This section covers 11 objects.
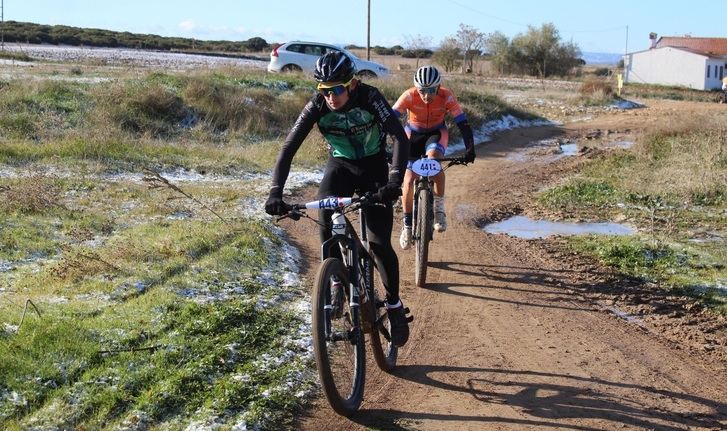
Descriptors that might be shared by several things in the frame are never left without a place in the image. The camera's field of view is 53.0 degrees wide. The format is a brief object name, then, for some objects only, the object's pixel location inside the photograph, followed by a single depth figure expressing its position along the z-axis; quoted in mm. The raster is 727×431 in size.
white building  67688
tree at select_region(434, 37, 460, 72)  56625
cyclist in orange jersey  7809
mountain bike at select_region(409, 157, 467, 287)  7206
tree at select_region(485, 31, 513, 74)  67312
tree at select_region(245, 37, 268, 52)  72125
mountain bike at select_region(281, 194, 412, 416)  4266
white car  28578
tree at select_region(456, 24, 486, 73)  55938
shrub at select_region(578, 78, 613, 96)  37344
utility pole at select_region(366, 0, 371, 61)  45188
